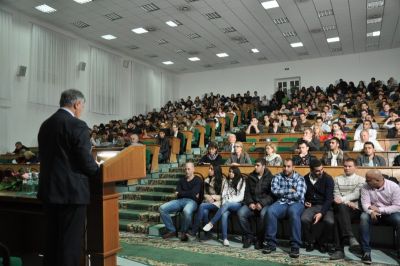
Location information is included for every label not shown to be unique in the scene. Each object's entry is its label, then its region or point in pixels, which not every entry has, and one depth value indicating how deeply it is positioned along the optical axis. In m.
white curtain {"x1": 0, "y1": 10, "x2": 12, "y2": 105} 8.98
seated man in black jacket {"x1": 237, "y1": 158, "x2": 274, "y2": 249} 4.20
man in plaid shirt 3.85
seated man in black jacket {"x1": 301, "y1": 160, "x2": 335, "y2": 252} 3.85
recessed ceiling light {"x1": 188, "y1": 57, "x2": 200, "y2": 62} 14.51
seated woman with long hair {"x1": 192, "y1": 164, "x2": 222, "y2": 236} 4.59
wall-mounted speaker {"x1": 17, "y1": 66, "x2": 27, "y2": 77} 9.41
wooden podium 1.77
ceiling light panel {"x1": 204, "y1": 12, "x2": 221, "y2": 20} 9.79
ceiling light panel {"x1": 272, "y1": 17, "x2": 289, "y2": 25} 10.22
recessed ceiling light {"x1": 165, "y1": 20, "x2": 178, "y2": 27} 10.27
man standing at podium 1.63
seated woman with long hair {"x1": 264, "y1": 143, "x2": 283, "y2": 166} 5.27
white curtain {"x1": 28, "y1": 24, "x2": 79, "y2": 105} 9.89
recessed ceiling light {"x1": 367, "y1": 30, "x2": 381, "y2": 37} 11.46
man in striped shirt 3.74
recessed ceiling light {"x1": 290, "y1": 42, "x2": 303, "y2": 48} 12.60
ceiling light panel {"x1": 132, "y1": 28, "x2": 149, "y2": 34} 10.84
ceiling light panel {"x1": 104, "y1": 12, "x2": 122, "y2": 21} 9.57
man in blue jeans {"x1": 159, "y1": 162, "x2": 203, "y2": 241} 4.59
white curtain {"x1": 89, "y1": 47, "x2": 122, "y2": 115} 11.95
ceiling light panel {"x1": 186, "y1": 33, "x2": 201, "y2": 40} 11.45
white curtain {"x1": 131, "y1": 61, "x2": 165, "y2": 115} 14.41
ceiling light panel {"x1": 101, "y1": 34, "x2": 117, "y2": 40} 11.42
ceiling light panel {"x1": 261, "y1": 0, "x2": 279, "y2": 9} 9.00
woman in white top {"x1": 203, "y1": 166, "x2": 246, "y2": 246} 4.42
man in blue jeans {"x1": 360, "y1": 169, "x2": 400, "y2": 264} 3.58
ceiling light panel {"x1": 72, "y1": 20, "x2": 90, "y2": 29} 10.15
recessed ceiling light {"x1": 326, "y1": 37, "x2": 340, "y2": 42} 11.99
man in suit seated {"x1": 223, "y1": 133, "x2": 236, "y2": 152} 6.38
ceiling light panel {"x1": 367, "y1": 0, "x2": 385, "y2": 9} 8.95
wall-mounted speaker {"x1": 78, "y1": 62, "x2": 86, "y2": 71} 11.38
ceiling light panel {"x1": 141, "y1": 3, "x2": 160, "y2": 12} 9.07
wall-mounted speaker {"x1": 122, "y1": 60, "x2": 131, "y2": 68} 13.54
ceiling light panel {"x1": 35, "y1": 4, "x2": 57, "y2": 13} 9.06
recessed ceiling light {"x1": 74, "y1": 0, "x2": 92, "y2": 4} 8.66
